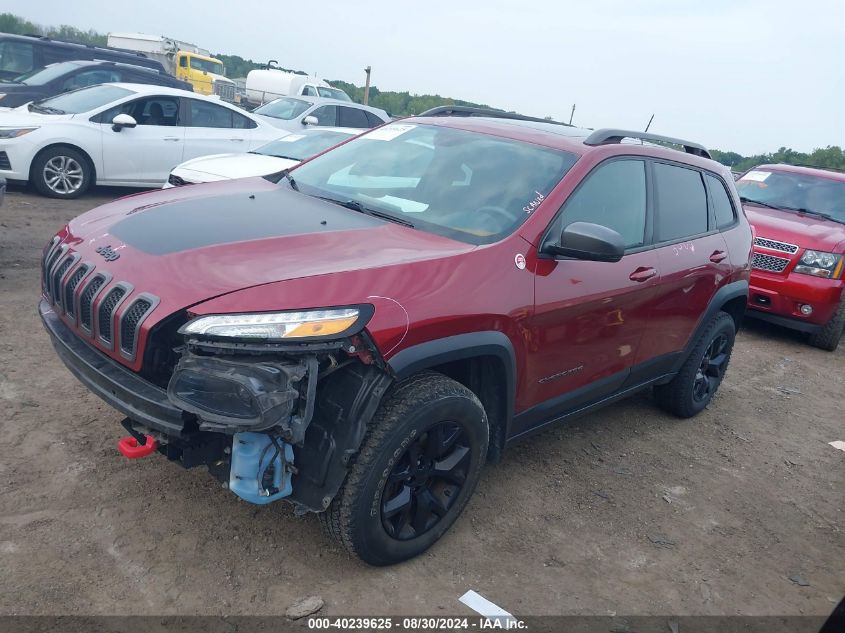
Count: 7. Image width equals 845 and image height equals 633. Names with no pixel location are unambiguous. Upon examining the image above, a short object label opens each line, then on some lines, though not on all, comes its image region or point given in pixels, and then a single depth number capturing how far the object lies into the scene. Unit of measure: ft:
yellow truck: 91.04
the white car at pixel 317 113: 42.01
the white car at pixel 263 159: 23.77
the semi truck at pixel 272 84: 85.40
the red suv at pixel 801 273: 22.65
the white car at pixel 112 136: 27.32
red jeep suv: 7.98
